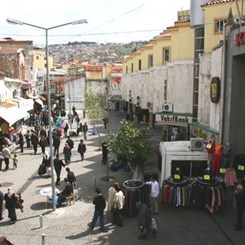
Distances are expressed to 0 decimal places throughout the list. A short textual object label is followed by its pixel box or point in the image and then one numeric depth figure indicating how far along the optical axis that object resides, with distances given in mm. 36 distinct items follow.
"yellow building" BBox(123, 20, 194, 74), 23203
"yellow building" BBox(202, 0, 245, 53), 19172
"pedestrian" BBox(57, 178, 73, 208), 14008
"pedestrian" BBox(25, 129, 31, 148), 26125
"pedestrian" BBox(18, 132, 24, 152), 24297
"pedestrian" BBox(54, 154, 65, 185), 16891
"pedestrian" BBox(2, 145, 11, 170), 19656
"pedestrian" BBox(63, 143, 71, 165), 20422
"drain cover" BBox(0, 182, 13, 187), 16953
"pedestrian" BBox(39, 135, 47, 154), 23578
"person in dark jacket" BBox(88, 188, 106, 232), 11625
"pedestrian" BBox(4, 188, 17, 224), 12375
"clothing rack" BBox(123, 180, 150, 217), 12727
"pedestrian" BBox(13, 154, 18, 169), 19958
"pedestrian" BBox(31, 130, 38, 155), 23750
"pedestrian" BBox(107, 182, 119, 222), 12027
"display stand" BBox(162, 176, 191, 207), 12806
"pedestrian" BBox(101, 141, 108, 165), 20234
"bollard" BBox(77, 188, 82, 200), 15091
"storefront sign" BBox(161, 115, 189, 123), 23544
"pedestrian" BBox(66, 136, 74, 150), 22125
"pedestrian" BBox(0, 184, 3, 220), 12578
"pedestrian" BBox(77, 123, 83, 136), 31631
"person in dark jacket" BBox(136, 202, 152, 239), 10789
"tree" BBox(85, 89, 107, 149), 30922
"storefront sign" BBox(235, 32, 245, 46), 13469
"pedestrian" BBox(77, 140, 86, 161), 21828
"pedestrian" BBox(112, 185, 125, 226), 11914
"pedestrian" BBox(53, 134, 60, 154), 23203
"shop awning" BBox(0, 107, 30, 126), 24109
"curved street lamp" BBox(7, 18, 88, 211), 13378
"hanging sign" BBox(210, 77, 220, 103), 16141
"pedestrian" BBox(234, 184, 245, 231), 11086
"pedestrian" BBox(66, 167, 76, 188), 15116
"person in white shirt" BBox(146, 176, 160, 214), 12734
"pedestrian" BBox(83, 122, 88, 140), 29795
